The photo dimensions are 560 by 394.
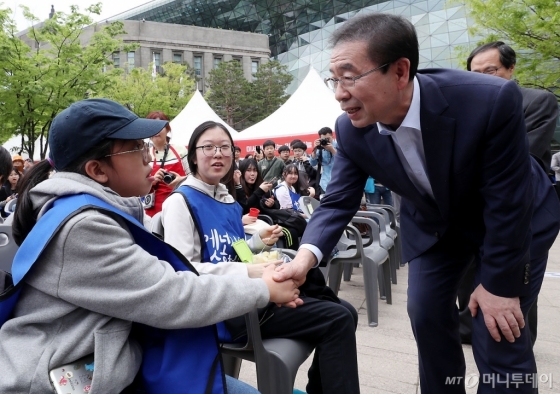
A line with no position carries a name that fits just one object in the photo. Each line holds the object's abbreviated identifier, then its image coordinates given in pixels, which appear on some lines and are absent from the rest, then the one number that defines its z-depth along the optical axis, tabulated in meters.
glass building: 37.34
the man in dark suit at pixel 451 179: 1.60
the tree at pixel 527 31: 11.61
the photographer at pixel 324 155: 7.53
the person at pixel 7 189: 4.67
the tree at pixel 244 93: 37.69
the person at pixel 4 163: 2.30
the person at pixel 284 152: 9.50
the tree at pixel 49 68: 14.52
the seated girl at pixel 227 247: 1.99
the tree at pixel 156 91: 26.77
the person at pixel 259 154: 10.46
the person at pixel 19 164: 7.84
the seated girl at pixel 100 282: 1.19
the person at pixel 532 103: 2.64
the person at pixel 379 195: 8.25
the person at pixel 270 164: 8.16
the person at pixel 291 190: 5.57
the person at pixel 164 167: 4.15
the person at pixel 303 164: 8.81
